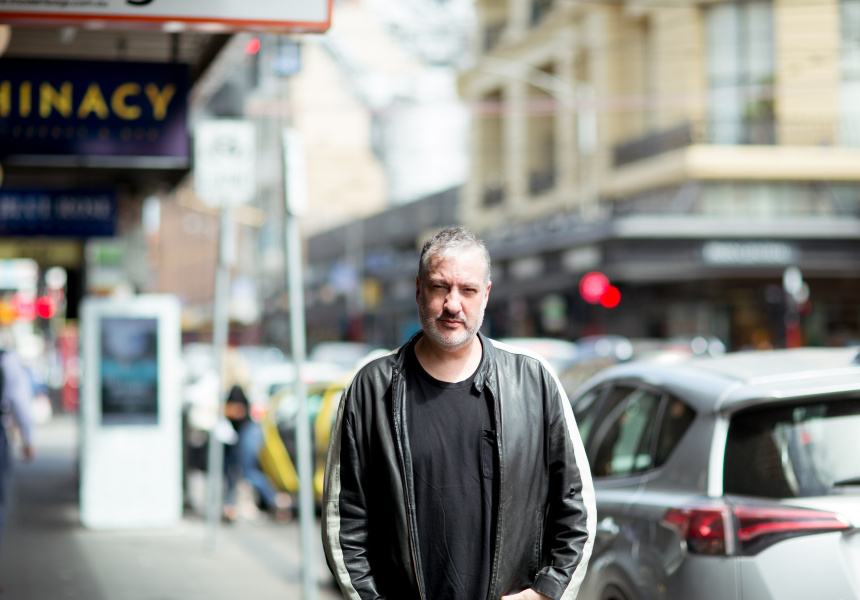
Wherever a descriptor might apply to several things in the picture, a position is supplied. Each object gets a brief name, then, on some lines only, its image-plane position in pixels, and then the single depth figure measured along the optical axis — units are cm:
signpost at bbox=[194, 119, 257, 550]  1026
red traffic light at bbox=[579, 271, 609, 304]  3183
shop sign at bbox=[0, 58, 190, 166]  920
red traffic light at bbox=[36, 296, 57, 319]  2883
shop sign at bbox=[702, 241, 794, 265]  3222
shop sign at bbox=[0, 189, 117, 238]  1358
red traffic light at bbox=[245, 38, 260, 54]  958
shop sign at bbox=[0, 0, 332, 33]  569
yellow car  1294
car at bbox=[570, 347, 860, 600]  394
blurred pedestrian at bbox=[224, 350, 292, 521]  1331
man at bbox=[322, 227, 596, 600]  326
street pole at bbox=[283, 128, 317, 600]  715
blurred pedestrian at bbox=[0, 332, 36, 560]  848
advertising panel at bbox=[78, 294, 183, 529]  1241
